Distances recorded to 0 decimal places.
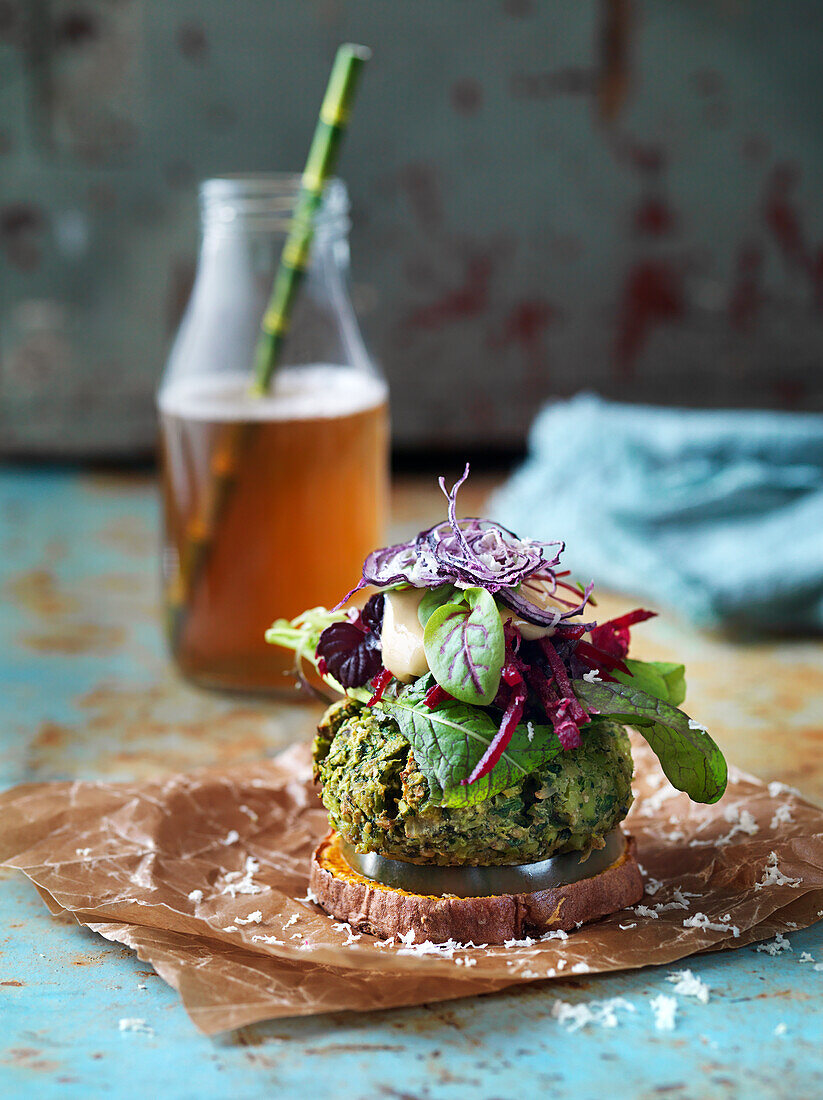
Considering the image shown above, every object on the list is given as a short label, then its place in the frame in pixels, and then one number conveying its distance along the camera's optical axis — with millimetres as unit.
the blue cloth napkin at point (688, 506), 702
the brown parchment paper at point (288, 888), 476
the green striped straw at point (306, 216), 616
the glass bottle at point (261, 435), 627
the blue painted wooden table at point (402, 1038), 458
